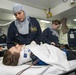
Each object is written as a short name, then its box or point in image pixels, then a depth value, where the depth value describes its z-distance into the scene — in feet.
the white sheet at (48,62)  3.40
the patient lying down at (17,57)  4.07
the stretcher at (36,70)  3.33
